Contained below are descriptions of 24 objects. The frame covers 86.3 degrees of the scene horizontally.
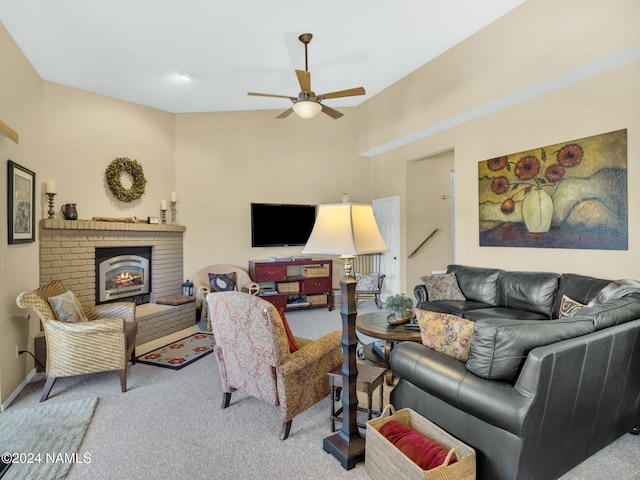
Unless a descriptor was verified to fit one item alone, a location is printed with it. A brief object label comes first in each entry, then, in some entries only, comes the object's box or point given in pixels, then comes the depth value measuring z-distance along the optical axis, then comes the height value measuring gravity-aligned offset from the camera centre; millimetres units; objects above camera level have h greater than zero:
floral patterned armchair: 2113 -779
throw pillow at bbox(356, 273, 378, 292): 5828 -769
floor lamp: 1905 -120
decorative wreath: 4582 +851
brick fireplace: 3814 -244
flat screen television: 5945 +264
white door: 6176 -20
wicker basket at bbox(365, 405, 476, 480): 1519 -1039
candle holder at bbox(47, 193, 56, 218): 3823 +370
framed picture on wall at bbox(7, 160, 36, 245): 2875 +336
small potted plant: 3193 -646
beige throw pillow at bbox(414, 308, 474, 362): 1922 -558
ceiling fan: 3707 +1554
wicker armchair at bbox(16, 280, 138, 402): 2781 -870
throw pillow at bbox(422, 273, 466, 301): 4355 -647
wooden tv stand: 5613 -730
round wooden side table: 2844 -818
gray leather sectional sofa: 1556 -769
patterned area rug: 3566 -1280
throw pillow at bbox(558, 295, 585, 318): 2866 -593
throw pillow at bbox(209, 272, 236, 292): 5125 -656
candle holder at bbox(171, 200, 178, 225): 5473 +438
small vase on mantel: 4062 +344
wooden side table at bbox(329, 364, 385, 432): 2162 -921
